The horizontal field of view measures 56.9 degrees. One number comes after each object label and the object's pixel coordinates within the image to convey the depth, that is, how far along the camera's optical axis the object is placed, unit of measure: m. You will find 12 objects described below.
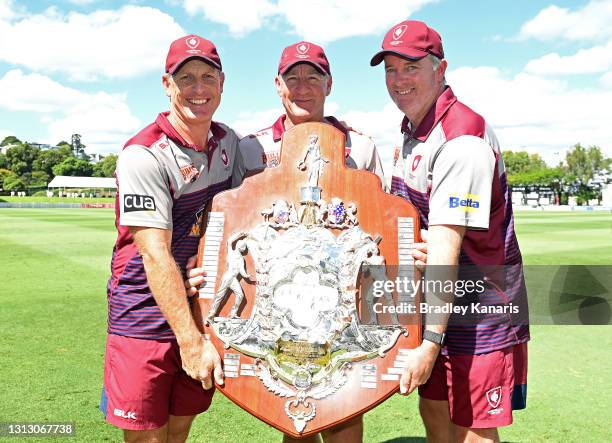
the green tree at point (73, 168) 95.81
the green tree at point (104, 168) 106.94
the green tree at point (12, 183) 84.94
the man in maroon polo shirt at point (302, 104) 3.35
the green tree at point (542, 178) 85.94
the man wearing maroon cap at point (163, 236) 2.80
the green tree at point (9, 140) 135.62
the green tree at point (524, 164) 100.88
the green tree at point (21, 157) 91.69
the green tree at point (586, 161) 90.81
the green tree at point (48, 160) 95.50
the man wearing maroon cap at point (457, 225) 2.59
